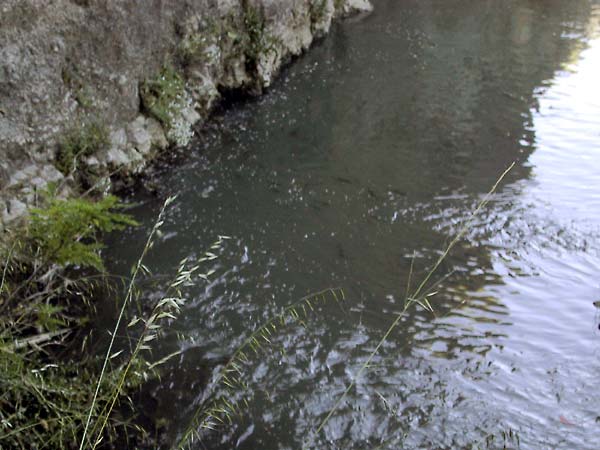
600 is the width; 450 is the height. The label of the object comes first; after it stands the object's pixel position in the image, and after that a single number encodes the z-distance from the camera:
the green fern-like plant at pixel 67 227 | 3.91
